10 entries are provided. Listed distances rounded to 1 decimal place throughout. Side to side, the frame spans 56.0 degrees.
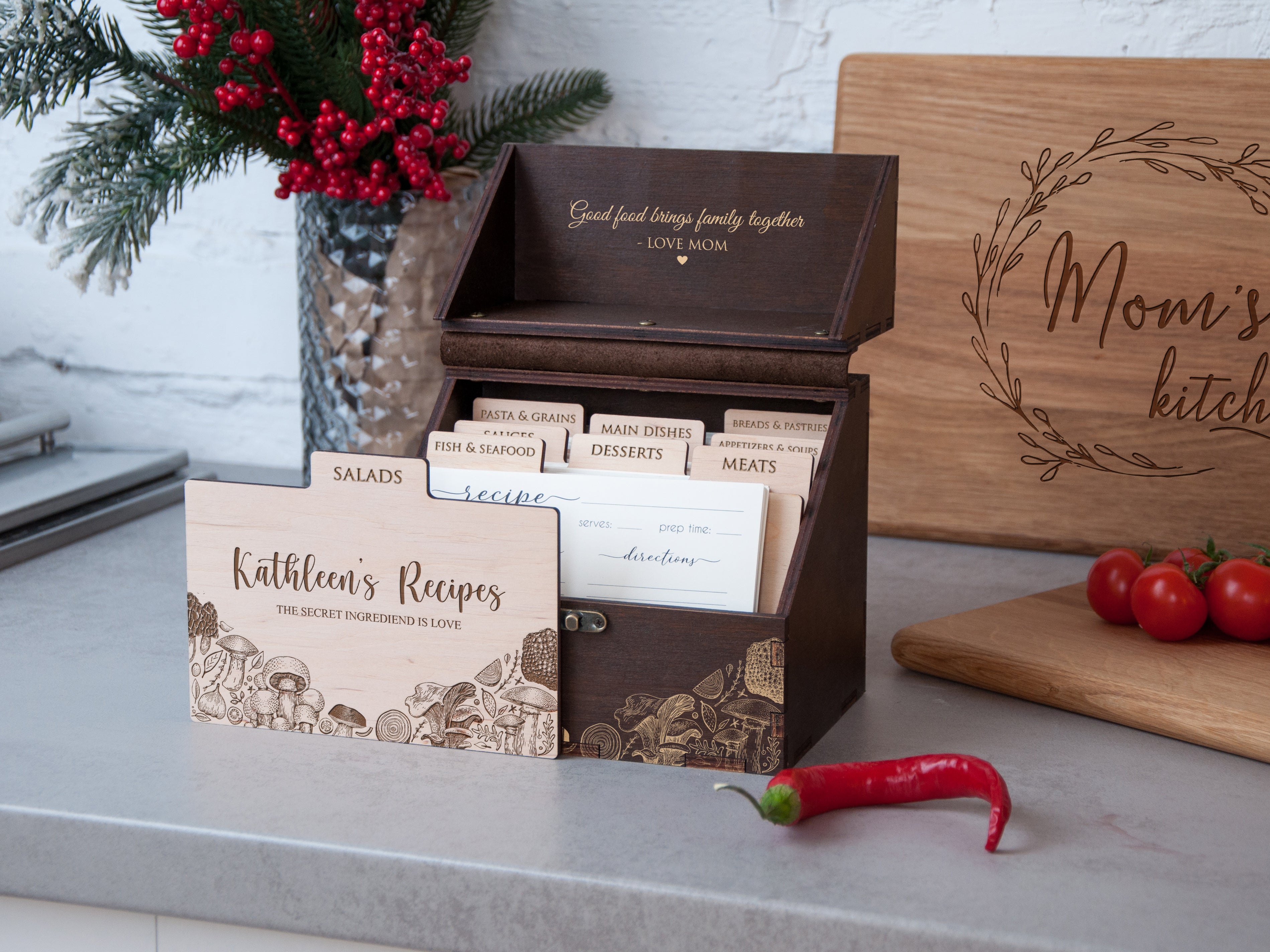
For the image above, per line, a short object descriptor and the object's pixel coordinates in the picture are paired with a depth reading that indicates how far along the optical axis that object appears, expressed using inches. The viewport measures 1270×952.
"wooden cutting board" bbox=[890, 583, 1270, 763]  34.8
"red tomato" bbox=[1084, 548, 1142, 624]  41.0
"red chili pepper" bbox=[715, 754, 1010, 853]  29.6
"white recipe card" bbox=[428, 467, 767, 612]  32.4
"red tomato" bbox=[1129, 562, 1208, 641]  39.1
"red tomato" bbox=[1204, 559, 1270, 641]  38.9
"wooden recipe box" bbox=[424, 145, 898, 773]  31.8
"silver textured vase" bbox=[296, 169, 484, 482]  52.8
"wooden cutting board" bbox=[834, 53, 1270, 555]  50.9
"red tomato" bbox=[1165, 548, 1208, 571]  41.4
